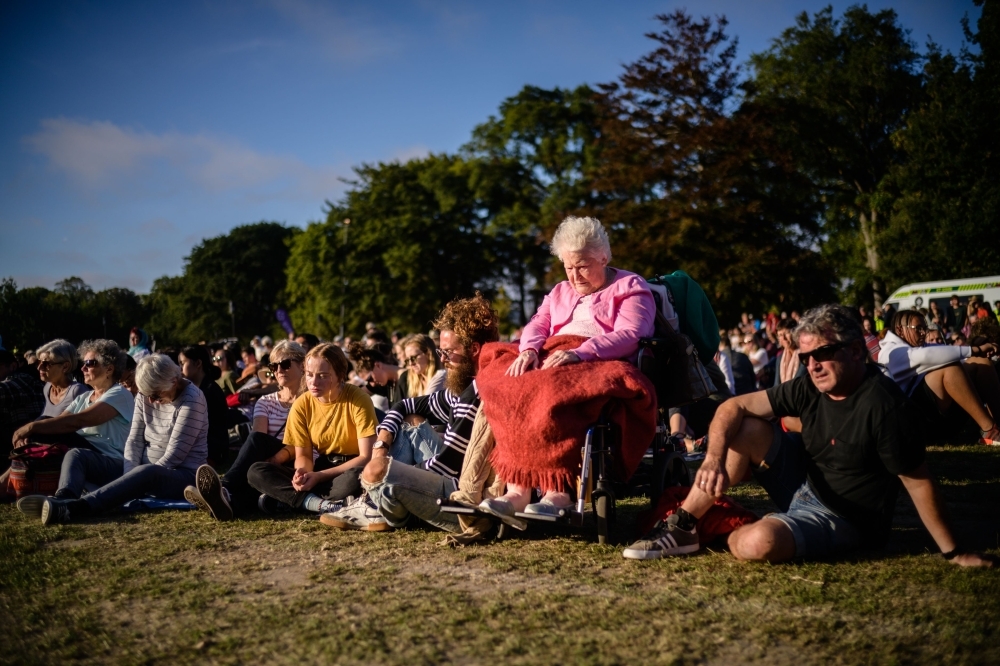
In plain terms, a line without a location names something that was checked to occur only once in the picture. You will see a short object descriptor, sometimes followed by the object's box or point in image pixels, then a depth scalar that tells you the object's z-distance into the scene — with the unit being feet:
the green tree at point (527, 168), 126.62
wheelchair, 15.11
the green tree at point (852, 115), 116.67
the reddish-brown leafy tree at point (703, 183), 95.25
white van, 65.05
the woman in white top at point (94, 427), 21.81
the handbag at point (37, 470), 22.53
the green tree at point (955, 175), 90.84
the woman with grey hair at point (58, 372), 25.21
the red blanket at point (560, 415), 15.03
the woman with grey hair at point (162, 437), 20.95
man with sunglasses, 13.62
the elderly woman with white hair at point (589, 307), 16.12
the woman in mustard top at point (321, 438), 20.30
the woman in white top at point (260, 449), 19.63
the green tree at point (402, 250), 135.03
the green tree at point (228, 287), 209.97
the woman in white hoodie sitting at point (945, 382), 20.62
